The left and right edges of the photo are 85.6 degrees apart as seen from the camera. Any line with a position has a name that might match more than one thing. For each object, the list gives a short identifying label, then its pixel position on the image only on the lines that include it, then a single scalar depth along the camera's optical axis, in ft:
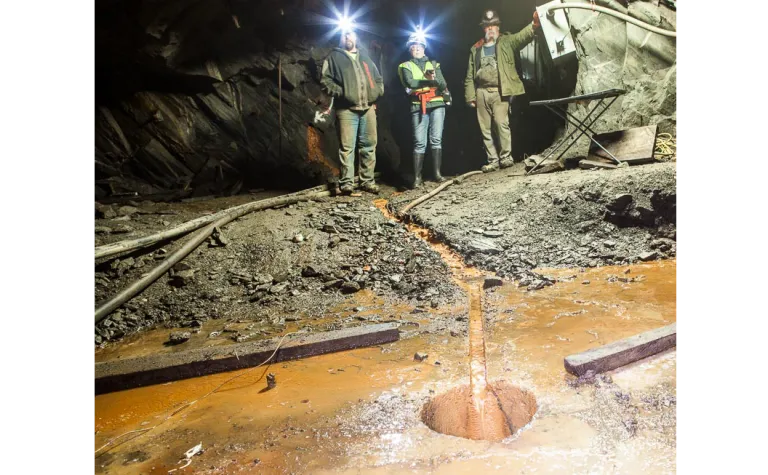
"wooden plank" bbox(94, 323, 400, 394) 8.90
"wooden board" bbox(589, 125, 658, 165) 17.99
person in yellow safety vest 25.00
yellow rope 18.56
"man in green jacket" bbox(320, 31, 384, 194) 23.27
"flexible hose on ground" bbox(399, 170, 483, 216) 19.76
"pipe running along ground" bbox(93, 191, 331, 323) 12.41
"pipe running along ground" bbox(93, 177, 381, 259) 13.73
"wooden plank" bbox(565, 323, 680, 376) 7.50
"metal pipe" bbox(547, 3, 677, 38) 14.30
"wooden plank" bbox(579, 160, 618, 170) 18.60
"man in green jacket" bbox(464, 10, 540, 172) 25.45
